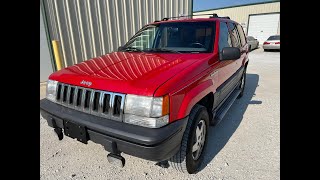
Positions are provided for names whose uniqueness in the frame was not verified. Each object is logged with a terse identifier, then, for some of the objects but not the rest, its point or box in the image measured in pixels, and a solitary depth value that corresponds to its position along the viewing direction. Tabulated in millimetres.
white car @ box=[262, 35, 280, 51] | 16203
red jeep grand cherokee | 1848
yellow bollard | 5914
